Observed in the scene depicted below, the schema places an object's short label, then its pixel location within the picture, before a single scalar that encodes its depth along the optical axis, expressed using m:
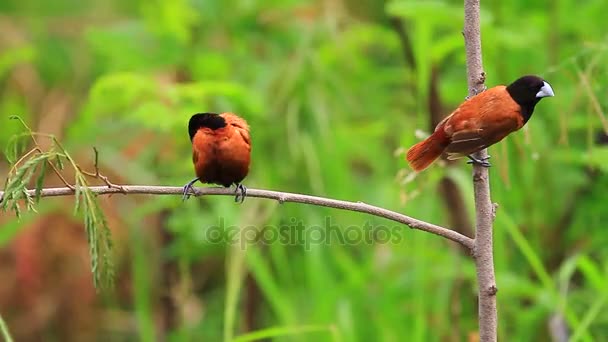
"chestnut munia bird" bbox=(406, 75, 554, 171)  6.80
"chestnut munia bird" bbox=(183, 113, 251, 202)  6.92
